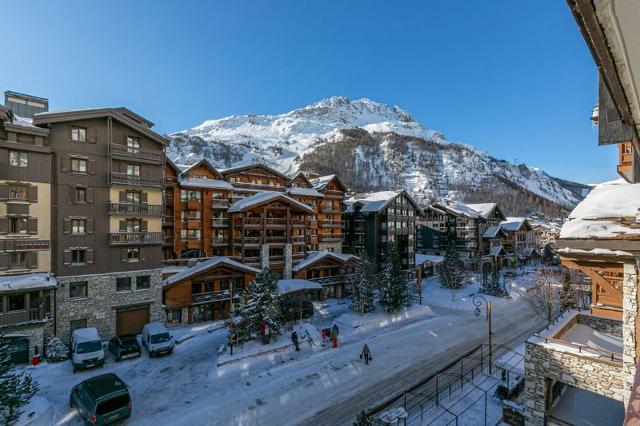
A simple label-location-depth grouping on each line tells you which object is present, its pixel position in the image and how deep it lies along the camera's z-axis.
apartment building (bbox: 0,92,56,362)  21.17
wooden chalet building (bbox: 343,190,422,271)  48.41
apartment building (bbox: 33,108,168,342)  24.12
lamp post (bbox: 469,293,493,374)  32.75
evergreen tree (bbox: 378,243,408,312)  31.14
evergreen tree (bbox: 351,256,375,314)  30.95
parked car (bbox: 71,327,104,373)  20.05
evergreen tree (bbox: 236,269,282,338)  23.72
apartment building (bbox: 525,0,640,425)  1.96
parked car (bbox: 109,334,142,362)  21.47
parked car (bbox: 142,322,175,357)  22.28
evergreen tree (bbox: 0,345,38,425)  12.75
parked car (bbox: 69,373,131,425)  14.34
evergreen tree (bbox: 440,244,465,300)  43.25
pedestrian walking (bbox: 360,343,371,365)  21.36
